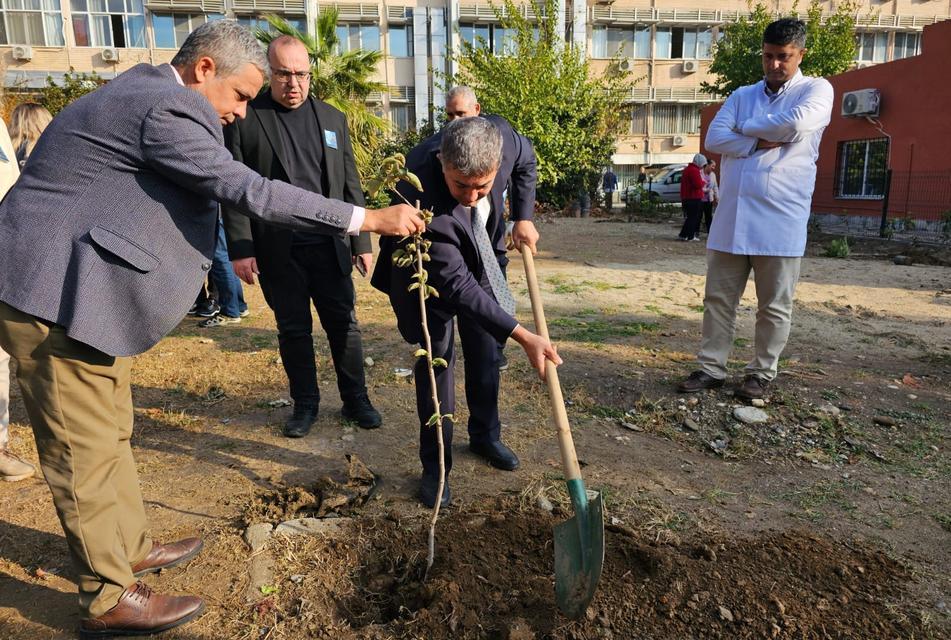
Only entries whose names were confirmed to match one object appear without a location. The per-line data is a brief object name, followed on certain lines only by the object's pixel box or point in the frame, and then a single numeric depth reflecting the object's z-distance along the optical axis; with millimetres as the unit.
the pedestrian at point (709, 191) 12461
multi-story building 24844
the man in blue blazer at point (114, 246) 1816
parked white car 22406
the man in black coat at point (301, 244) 3277
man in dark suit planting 2254
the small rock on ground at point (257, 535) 2496
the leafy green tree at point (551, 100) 16438
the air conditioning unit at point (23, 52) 24406
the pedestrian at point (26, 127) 3811
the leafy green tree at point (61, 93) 14529
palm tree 14844
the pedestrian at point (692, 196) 12250
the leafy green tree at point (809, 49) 20266
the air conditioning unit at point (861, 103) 13953
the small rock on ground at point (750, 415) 3601
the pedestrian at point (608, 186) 21462
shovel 1988
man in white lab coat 3580
